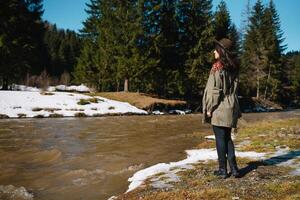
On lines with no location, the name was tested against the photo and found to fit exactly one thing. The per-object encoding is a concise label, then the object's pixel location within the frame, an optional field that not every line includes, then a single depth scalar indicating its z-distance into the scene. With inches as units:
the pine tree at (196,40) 1412.4
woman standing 233.0
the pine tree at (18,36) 1296.8
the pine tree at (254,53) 2009.1
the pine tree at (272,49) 2027.6
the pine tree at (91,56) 1657.2
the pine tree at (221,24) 1573.6
